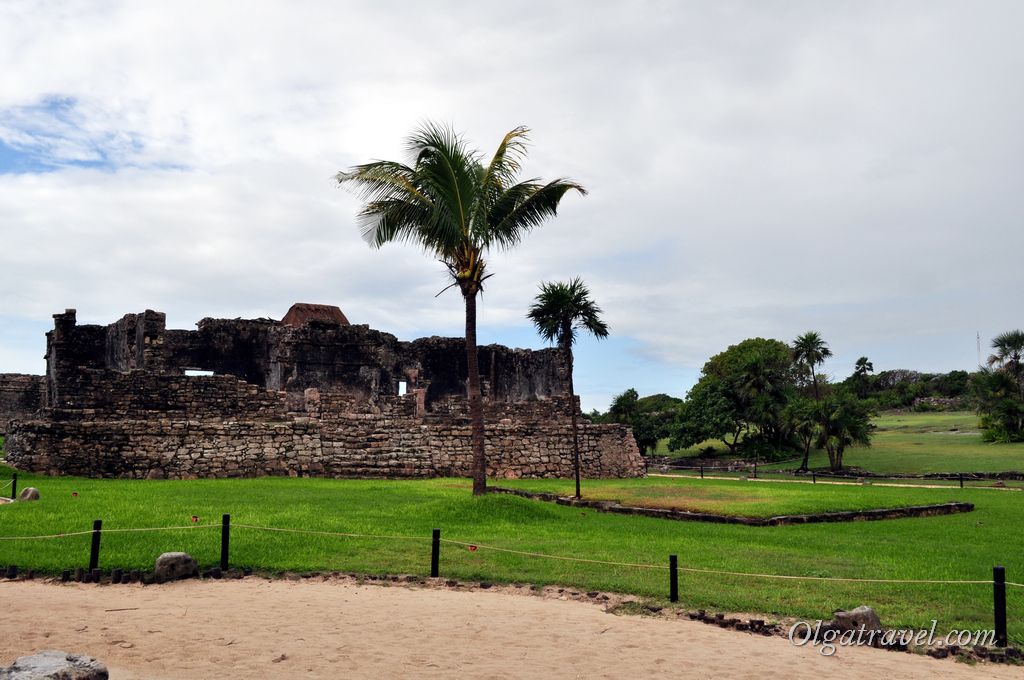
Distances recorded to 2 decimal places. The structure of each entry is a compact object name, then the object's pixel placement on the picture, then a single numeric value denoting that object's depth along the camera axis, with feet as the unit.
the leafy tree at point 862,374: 252.62
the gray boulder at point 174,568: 29.68
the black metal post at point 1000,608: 22.58
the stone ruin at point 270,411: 64.44
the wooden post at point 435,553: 31.42
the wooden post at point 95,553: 30.19
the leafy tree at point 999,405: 130.00
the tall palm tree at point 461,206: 53.16
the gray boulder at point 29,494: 45.70
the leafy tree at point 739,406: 147.84
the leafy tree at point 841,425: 114.52
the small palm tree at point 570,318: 68.39
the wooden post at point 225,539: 31.52
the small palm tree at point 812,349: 181.27
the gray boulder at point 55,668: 15.43
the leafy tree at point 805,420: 118.93
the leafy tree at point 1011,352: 151.33
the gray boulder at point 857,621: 23.53
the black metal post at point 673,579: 27.41
